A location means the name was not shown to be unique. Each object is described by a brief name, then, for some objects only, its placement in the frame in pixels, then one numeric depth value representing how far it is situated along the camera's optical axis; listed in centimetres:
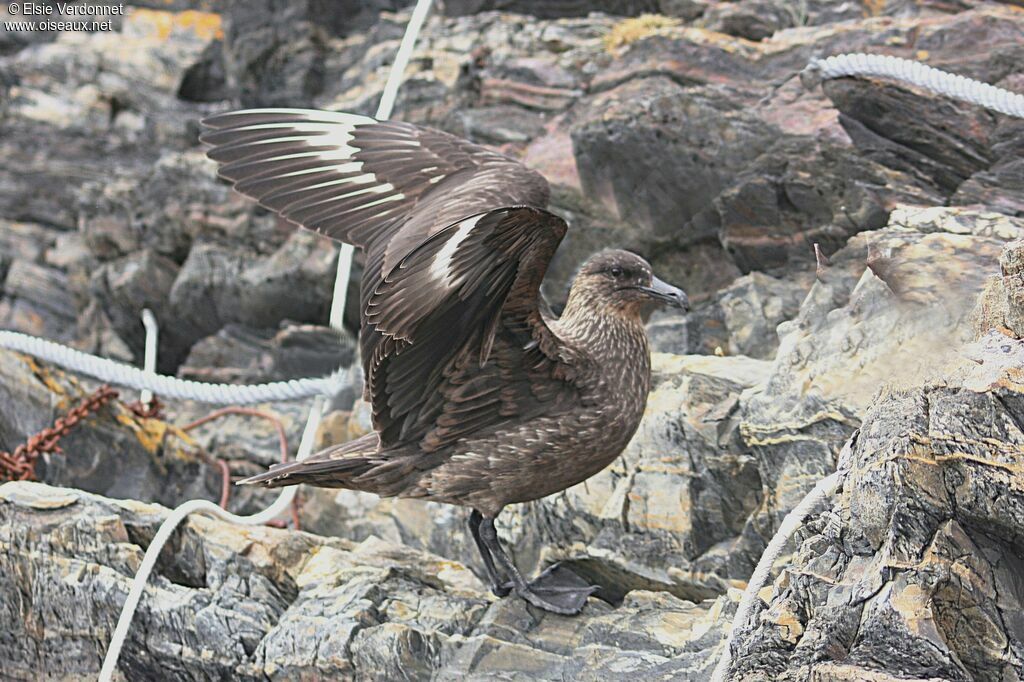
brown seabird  761
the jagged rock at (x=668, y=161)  1227
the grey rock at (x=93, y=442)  1251
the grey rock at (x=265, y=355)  1591
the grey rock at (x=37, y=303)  1955
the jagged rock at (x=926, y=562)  566
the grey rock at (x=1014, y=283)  675
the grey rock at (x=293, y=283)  1587
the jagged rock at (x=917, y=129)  1102
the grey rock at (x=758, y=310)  1115
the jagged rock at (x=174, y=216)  1720
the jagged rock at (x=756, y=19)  1408
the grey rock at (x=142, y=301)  1778
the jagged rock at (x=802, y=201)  1122
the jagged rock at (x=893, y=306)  823
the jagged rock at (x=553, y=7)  1633
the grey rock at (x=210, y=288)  1691
